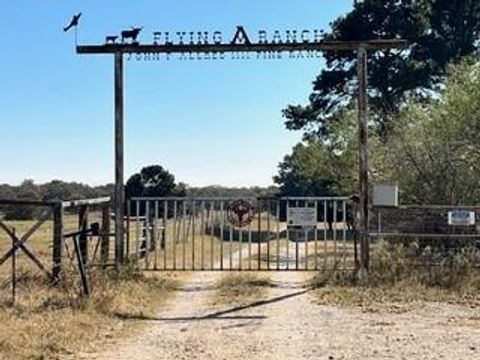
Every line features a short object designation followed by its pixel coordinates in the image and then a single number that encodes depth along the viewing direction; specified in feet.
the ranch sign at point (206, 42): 58.23
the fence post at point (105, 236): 59.55
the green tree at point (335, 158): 101.92
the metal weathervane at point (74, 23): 56.59
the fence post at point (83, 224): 57.41
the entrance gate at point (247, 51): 58.08
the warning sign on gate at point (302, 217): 61.41
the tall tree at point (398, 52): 134.62
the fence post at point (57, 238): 53.16
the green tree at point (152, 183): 138.92
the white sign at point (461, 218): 59.00
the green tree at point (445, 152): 73.56
